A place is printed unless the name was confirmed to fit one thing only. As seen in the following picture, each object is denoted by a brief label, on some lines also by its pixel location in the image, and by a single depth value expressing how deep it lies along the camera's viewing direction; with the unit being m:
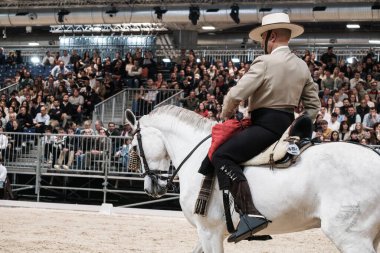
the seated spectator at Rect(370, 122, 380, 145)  15.96
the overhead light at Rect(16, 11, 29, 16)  30.01
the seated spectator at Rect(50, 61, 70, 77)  26.97
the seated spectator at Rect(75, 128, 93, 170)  17.88
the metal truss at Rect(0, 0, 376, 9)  25.95
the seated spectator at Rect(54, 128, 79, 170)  18.08
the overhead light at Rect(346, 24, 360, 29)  30.70
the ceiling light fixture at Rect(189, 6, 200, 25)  26.88
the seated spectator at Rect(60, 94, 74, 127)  22.44
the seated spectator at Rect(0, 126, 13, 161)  18.86
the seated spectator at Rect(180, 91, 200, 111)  20.27
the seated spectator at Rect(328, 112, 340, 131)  17.02
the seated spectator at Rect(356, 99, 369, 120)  17.75
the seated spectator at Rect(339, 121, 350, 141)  16.52
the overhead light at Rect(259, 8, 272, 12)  25.69
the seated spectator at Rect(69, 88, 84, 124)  22.69
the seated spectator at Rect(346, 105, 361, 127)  17.33
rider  6.51
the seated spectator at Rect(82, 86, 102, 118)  23.20
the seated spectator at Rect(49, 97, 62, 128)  21.69
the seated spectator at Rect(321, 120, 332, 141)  16.11
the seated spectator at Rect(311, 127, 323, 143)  15.96
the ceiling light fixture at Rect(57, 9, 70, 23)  28.73
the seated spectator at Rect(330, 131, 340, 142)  15.67
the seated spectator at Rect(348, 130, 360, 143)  15.95
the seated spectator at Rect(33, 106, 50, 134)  21.67
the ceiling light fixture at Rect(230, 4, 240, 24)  26.23
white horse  5.98
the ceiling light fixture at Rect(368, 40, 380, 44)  29.99
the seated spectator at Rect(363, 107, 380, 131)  17.17
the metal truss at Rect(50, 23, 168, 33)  29.73
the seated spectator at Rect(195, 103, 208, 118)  18.58
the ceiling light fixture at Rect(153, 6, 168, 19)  27.20
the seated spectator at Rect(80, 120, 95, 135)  19.00
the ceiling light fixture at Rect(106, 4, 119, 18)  27.92
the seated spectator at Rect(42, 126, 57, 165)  18.27
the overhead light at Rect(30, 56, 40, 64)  31.00
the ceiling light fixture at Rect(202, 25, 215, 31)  29.30
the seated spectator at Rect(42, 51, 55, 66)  28.67
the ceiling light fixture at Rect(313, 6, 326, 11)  25.28
